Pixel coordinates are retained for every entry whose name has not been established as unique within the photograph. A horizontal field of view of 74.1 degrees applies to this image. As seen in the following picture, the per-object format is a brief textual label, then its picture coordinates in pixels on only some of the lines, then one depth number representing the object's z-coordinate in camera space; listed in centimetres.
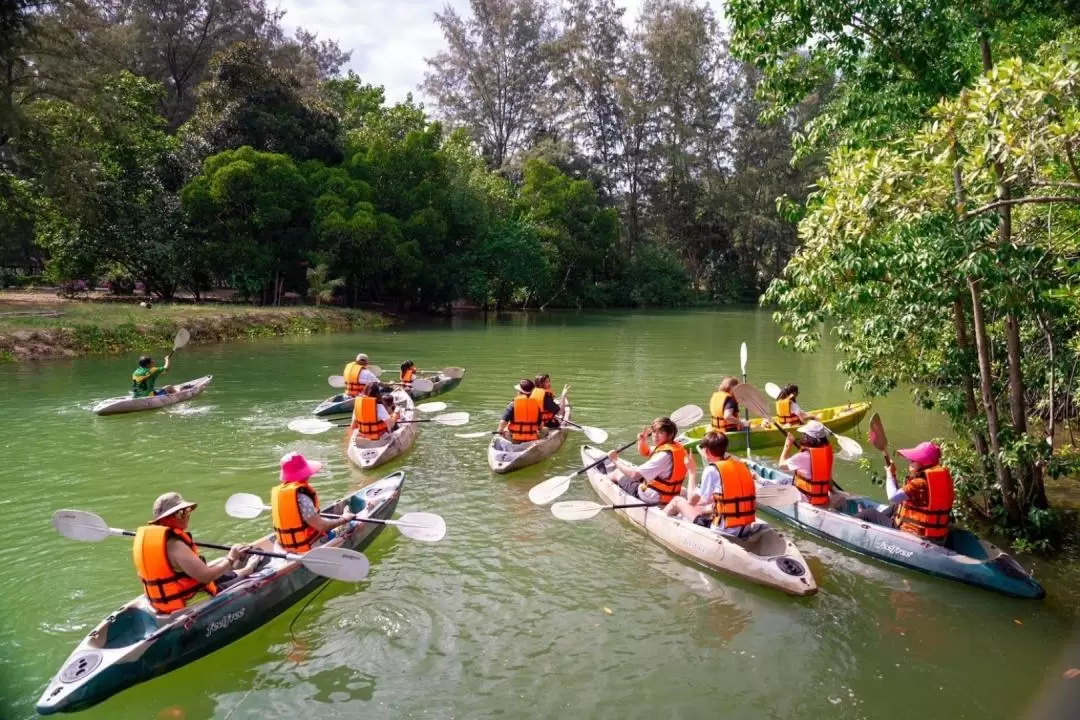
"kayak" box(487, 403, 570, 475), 1009
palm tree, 3036
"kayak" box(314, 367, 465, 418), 1325
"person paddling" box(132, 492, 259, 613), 515
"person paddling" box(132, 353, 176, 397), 1338
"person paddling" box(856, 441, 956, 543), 666
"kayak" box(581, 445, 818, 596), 638
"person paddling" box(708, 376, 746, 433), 1102
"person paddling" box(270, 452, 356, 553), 627
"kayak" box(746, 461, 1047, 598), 632
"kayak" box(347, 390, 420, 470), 1020
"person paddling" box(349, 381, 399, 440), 1048
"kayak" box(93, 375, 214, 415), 1302
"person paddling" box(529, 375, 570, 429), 1129
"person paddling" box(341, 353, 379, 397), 1272
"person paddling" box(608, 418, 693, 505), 793
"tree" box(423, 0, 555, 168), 5028
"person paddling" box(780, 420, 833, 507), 781
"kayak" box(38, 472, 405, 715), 468
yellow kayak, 1145
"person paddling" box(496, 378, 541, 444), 1047
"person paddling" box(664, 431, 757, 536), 673
